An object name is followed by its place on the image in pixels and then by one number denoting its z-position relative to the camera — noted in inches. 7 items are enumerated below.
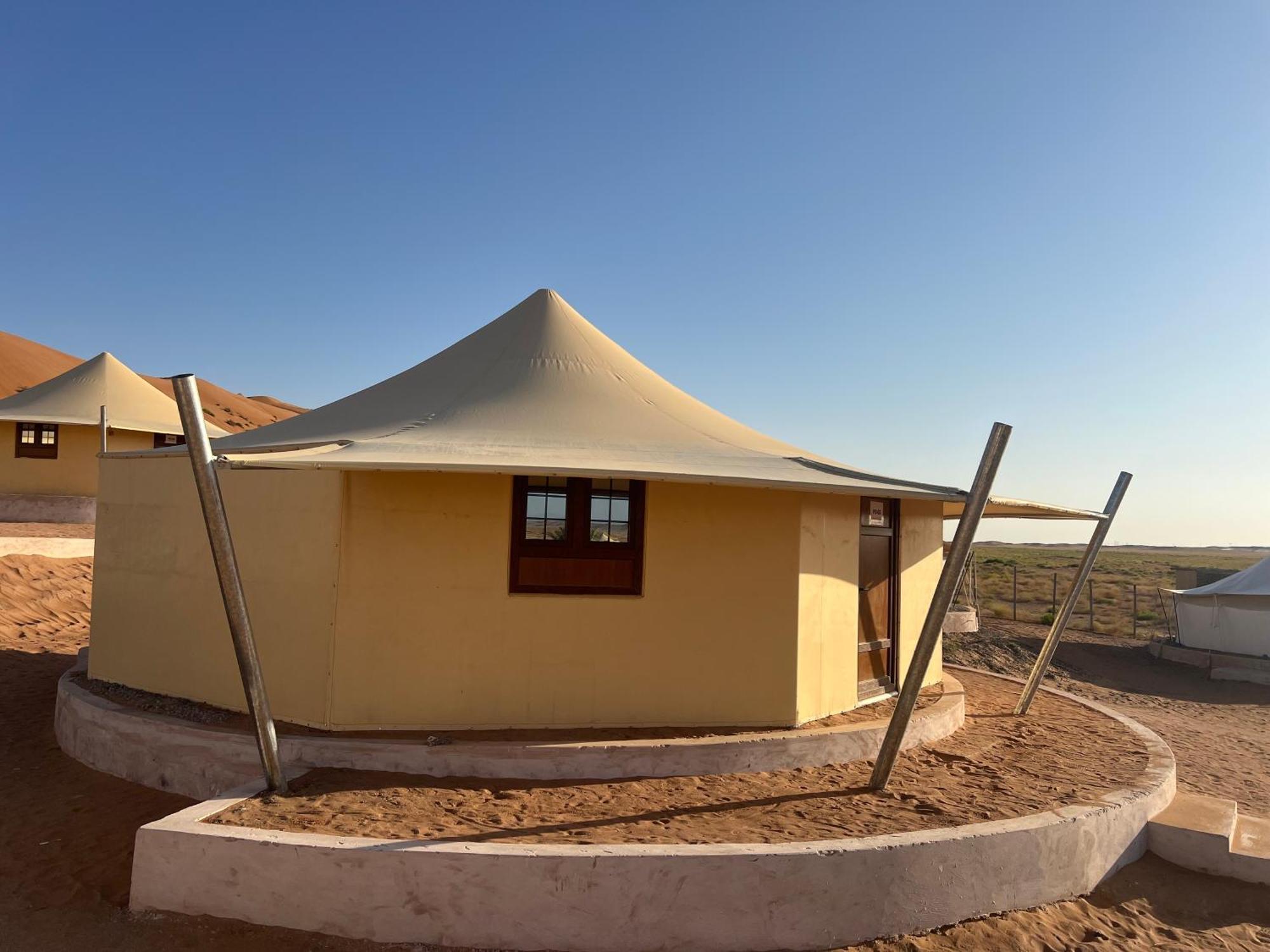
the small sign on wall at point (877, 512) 312.0
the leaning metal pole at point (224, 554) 168.4
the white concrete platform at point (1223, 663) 657.0
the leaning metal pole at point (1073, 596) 294.7
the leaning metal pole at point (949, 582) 194.9
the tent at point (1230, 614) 692.1
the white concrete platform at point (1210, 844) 223.8
